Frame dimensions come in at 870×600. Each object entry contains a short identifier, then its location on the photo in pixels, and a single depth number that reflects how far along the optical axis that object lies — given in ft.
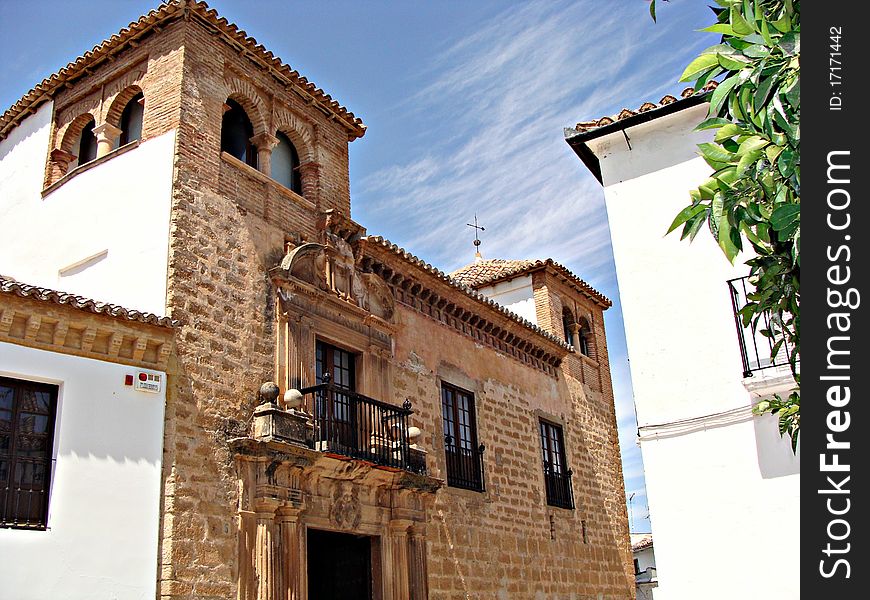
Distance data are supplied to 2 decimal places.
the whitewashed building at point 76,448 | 25.71
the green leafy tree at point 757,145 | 11.86
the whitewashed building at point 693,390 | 25.13
